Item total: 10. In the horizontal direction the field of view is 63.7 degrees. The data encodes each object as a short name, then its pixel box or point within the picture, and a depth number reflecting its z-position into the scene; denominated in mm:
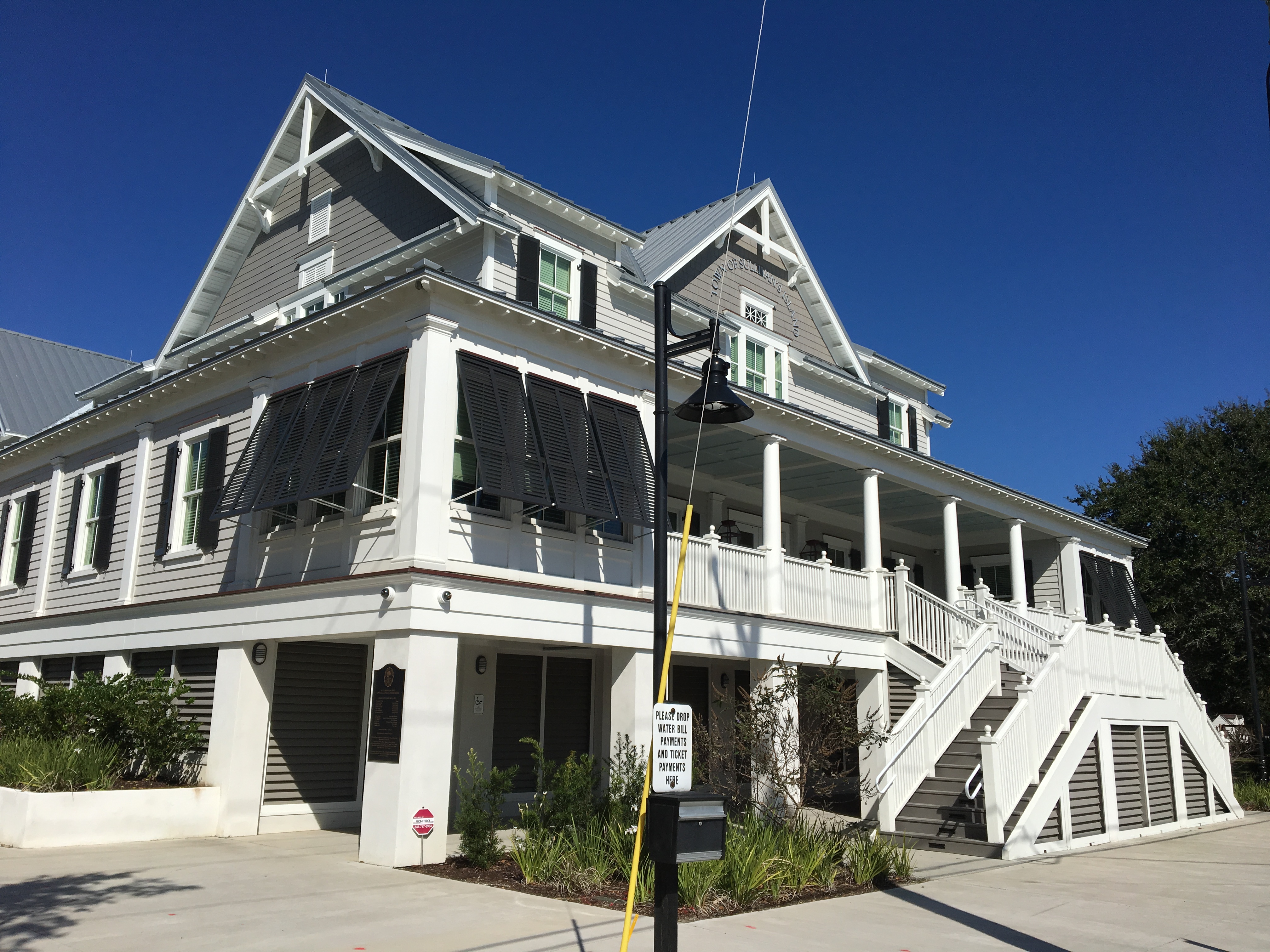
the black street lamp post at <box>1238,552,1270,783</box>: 24859
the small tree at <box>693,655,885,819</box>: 12695
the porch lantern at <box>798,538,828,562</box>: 23469
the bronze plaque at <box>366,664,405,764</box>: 11953
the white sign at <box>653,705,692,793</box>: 6758
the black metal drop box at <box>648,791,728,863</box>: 6453
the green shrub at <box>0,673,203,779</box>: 14828
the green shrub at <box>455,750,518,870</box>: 11719
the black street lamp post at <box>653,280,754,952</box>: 6570
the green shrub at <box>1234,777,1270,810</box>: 23750
